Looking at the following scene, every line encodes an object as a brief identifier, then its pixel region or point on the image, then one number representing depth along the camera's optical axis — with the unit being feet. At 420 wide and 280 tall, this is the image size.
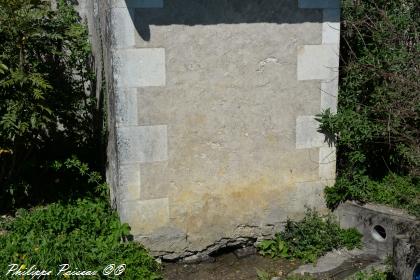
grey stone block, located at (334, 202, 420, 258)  17.38
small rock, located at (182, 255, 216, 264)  18.51
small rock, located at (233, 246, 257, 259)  19.00
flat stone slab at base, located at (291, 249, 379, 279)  17.25
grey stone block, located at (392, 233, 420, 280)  14.88
